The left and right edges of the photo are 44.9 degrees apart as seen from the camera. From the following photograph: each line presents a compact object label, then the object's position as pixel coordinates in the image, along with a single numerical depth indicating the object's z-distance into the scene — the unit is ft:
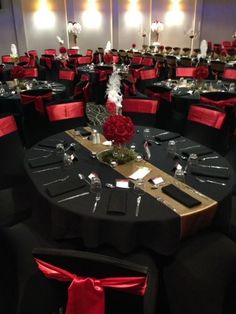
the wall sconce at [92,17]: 40.06
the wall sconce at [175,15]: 44.37
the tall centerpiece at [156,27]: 42.34
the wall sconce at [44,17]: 36.52
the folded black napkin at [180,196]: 5.97
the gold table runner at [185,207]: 5.82
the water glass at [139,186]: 6.43
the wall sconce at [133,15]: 42.60
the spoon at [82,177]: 6.82
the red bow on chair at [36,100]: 13.21
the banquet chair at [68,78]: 19.08
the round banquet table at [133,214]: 5.67
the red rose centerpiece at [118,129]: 6.96
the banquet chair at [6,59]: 29.96
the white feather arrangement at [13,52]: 28.26
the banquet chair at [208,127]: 10.05
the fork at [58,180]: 6.73
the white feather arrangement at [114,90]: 8.46
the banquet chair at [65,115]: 11.26
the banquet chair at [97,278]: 3.59
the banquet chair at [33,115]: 12.98
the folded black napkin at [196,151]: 8.13
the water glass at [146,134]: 9.30
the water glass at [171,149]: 8.17
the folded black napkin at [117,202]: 5.76
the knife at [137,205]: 5.74
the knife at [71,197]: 6.13
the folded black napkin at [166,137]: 9.08
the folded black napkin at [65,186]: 6.33
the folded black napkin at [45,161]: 7.52
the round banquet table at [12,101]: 14.66
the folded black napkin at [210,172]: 6.97
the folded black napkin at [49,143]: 8.72
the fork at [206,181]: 6.72
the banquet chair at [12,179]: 7.59
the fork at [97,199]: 5.92
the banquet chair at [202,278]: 5.43
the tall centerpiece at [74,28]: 37.22
